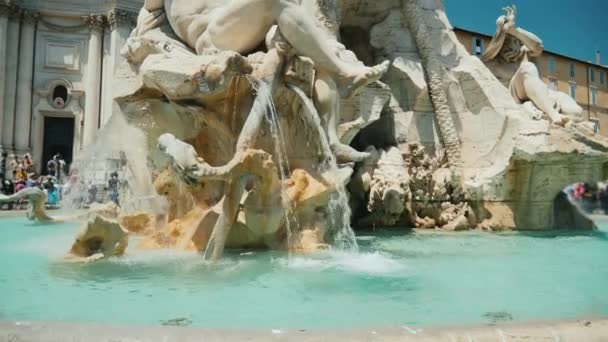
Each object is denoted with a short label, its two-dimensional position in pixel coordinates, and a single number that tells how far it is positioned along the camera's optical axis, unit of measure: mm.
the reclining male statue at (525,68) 6277
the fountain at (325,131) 3922
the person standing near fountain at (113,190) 8641
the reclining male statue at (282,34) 4152
